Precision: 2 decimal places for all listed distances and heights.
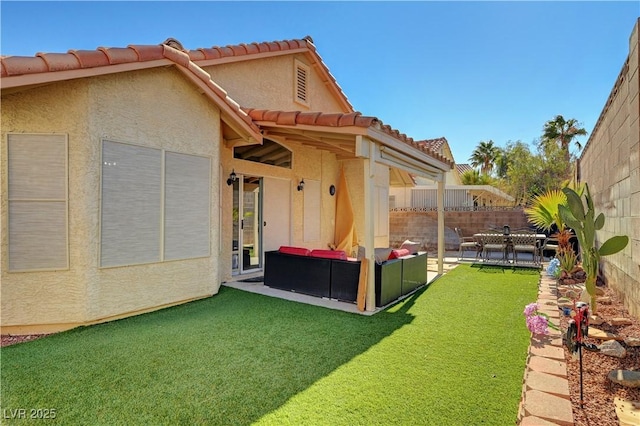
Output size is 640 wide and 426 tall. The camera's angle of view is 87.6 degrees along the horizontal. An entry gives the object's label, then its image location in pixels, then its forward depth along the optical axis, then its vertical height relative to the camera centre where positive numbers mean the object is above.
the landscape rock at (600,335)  5.54 -2.09
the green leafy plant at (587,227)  6.71 -0.31
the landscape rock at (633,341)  5.17 -2.03
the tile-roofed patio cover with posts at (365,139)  7.57 +1.92
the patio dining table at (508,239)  14.47 -1.18
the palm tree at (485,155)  52.80 +9.13
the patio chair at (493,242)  14.69 -1.35
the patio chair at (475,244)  15.89 -1.57
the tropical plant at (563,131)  38.47 +9.46
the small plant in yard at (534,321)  5.22 -1.72
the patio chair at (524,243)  14.05 -1.34
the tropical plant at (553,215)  11.91 -0.09
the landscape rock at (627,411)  3.48 -2.19
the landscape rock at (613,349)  4.96 -2.07
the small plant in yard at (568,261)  11.48 -1.69
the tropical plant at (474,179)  37.47 +3.80
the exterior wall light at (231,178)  10.45 +1.07
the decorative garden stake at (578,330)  4.23 -1.54
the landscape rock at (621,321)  6.07 -2.00
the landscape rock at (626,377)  4.16 -2.10
